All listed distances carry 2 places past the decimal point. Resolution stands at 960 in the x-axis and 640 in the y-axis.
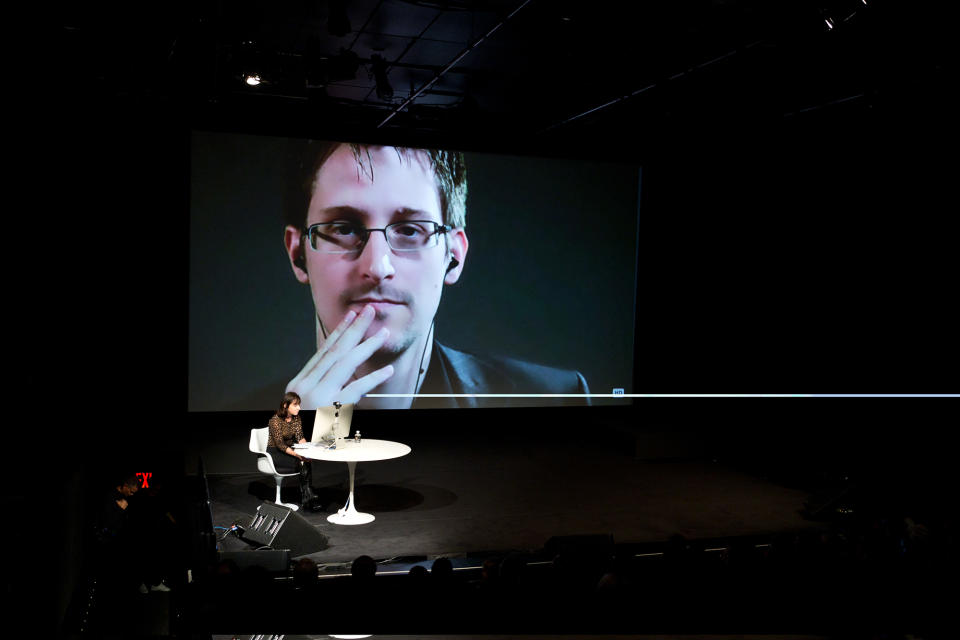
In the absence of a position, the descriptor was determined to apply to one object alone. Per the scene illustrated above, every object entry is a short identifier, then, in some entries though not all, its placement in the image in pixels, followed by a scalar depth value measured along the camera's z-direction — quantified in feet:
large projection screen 25.82
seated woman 22.16
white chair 22.31
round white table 20.96
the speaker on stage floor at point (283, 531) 17.83
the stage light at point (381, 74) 24.08
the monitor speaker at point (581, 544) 14.24
